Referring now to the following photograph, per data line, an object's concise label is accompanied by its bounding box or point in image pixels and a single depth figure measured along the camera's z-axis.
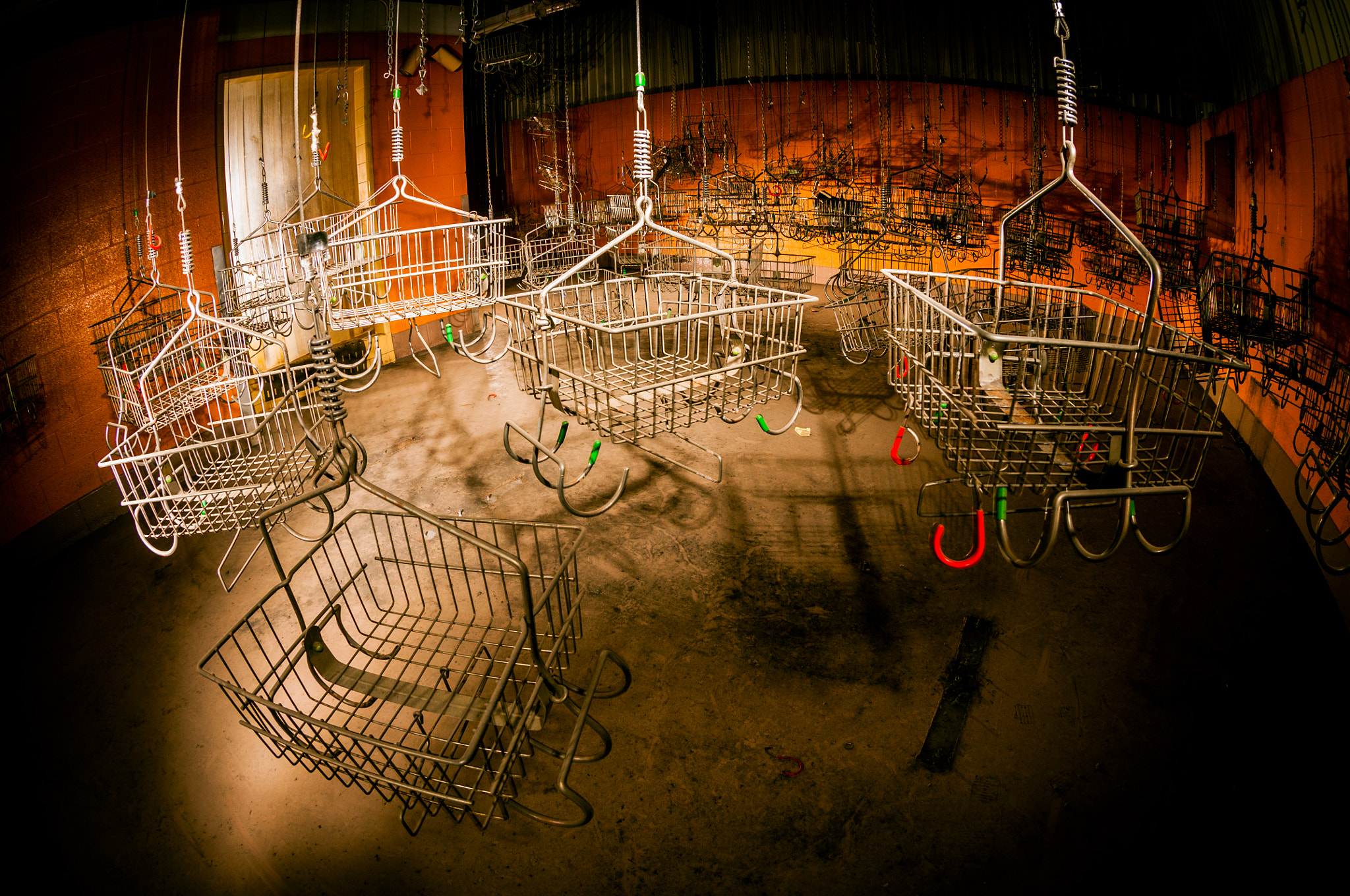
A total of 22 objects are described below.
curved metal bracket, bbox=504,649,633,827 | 1.64
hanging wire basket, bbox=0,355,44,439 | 3.31
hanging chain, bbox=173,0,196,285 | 3.24
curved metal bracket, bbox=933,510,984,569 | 1.91
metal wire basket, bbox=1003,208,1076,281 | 4.91
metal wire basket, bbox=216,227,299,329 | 4.16
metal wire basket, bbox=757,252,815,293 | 7.09
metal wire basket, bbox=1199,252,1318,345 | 3.11
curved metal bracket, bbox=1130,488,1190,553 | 1.58
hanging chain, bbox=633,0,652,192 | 2.12
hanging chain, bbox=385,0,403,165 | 5.92
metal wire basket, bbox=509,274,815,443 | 2.35
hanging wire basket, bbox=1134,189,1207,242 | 4.68
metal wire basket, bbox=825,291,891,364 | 5.91
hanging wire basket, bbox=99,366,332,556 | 2.64
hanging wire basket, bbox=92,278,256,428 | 3.28
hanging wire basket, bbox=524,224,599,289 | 6.70
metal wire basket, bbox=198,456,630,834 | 1.57
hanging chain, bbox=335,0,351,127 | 5.64
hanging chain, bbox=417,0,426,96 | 6.02
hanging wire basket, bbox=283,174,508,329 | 3.76
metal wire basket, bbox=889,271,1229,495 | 1.62
